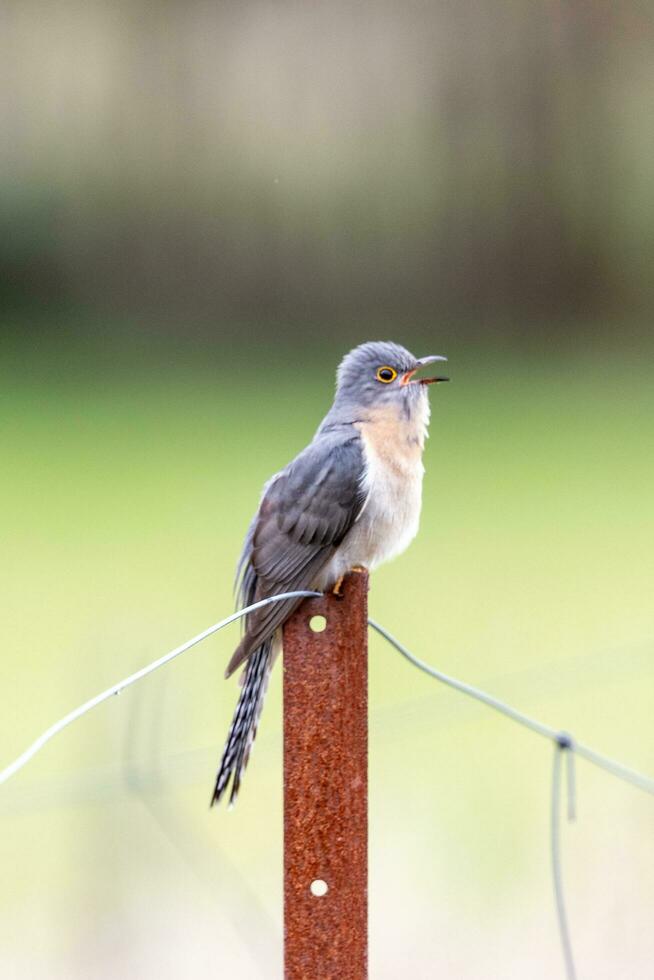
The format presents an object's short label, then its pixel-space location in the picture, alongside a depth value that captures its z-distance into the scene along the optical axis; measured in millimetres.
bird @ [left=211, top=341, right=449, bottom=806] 4937
